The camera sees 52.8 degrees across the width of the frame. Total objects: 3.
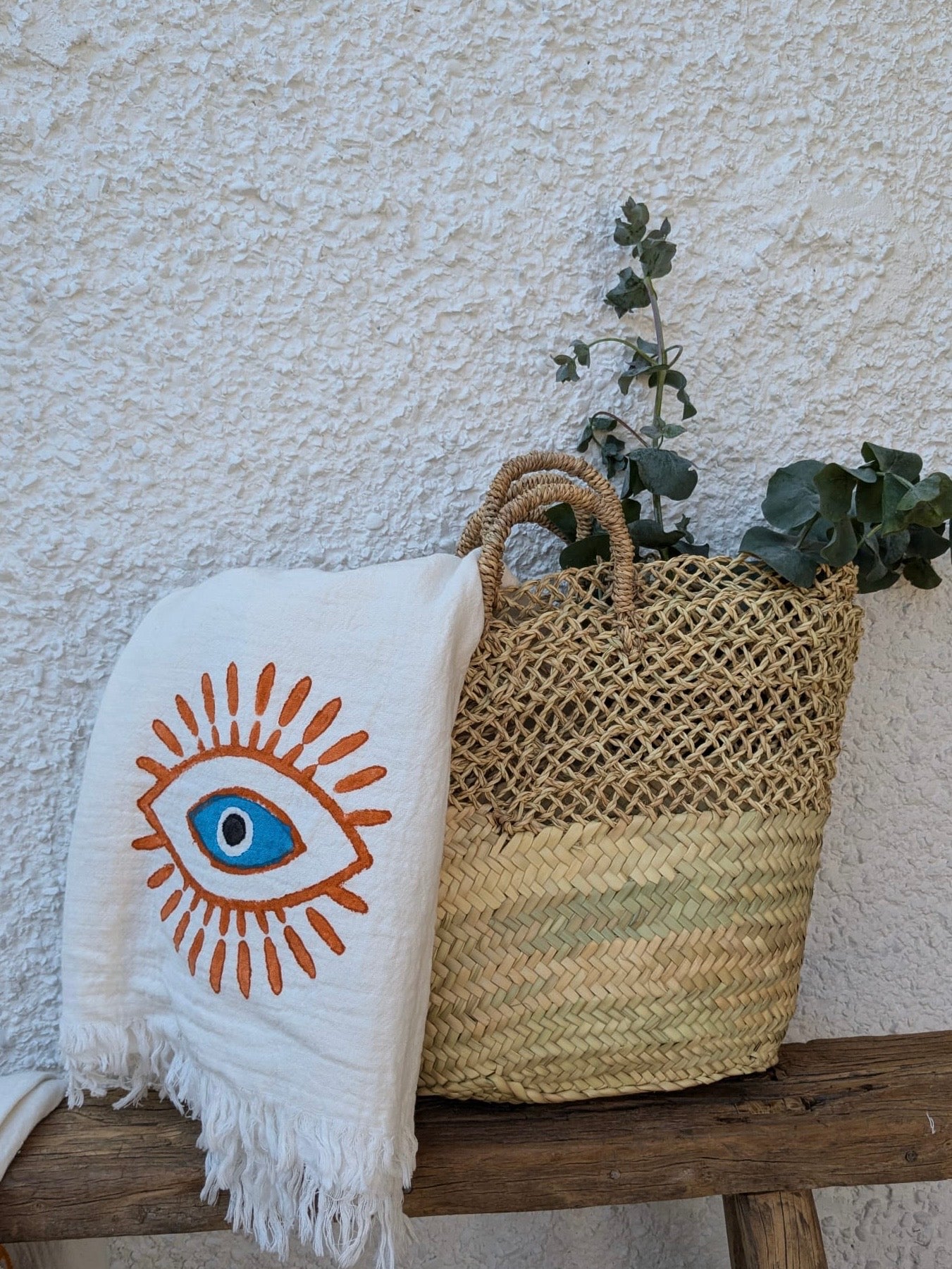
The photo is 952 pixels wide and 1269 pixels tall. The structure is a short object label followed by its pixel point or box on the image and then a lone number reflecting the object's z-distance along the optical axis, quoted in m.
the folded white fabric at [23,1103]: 0.61
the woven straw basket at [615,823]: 0.60
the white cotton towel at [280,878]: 0.54
